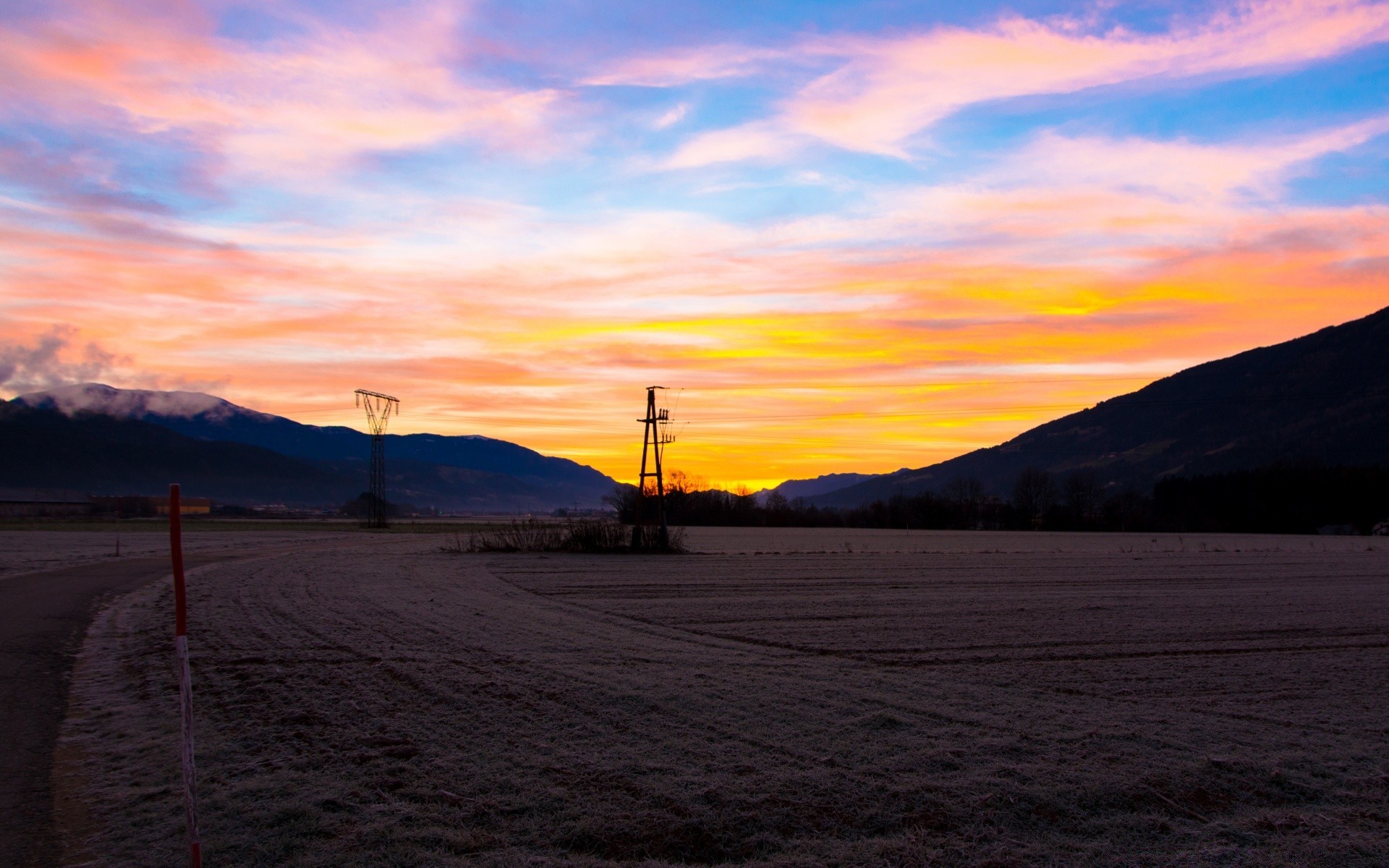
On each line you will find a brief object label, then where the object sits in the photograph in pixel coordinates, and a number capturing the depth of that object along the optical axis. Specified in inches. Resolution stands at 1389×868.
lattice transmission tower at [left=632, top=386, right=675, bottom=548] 2043.6
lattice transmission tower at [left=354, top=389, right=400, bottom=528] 4045.3
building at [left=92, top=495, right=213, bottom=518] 7003.0
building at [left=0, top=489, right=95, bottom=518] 5826.8
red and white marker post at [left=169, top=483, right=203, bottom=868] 215.3
